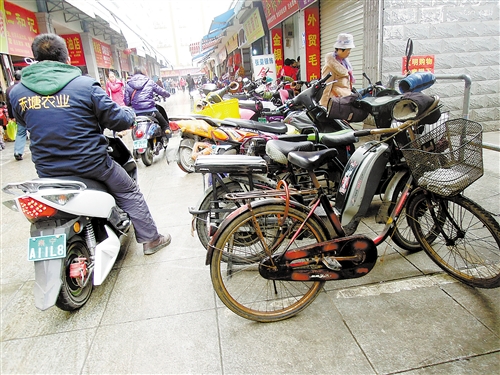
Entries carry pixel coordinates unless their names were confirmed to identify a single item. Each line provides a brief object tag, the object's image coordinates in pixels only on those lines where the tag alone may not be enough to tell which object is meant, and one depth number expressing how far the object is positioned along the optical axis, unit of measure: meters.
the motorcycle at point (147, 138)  6.56
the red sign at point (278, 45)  13.70
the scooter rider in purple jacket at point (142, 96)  6.86
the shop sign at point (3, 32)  9.12
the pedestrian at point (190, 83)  27.66
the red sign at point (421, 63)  5.96
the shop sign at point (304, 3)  8.71
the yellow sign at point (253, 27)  14.26
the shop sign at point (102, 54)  18.27
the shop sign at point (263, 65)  11.92
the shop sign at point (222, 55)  30.39
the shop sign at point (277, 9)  10.19
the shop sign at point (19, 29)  9.71
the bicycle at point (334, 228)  2.21
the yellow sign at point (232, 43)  22.25
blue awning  13.60
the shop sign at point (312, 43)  9.69
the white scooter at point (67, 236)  2.39
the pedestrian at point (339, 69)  4.97
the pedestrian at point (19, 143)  8.00
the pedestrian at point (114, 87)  12.34
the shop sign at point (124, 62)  25.48
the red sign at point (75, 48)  16.42
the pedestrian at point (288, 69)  10.91
